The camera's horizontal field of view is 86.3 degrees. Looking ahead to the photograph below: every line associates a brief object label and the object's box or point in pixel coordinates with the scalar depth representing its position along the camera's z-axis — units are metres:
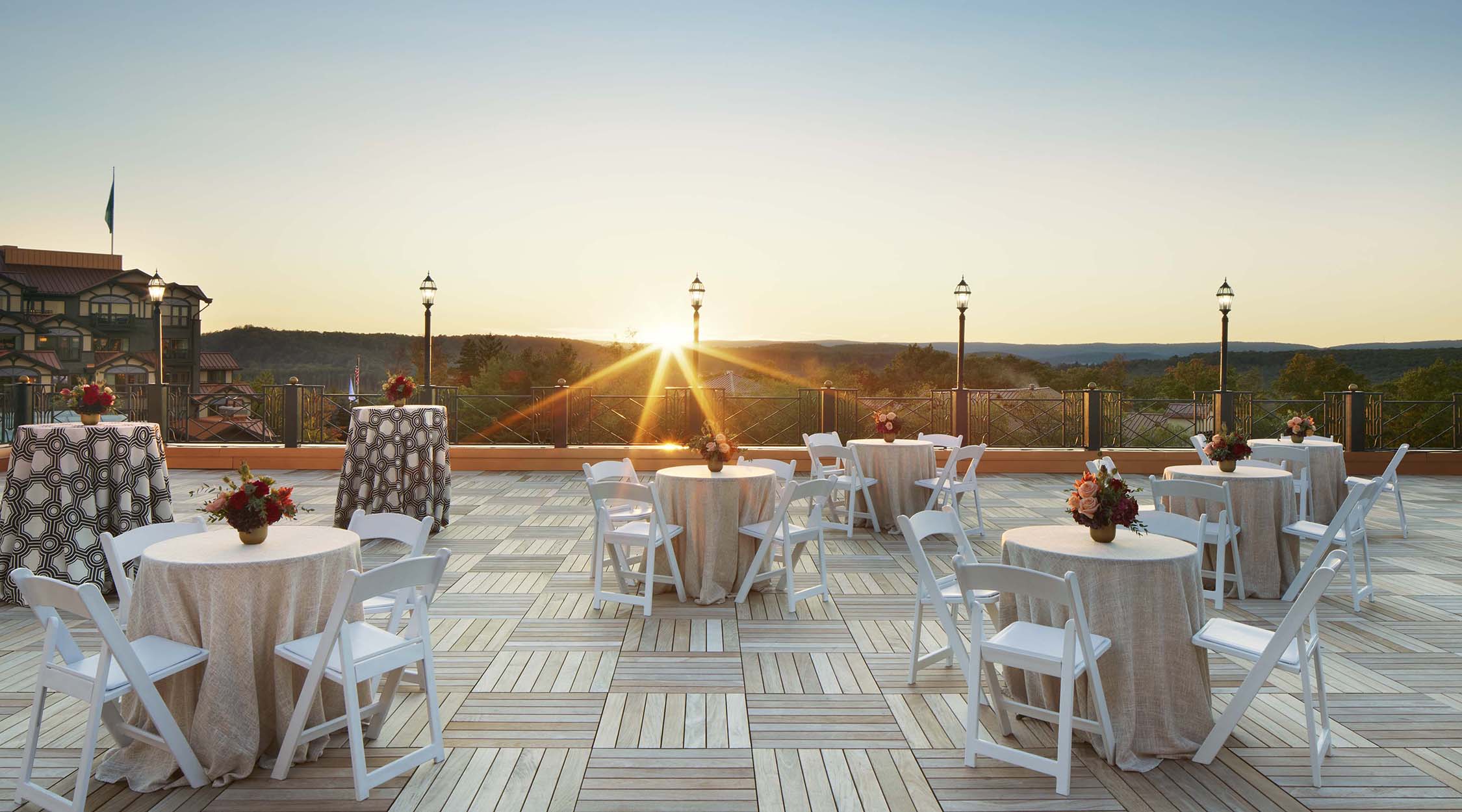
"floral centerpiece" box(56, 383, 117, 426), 5.29
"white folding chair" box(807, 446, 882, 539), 7.50
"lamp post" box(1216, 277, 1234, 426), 12.64
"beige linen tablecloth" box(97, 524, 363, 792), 2.70
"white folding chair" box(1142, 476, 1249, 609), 4.86
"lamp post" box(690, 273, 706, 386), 12.79
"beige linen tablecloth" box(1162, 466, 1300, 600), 5.31
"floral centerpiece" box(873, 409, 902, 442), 7.91
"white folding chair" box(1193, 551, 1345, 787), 2.61
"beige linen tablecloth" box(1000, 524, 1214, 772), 2.89
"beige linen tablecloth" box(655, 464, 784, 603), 5.12
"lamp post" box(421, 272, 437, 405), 13.55
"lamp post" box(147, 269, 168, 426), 12.63
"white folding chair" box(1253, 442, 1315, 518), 6.92
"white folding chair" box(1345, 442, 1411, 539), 5.89
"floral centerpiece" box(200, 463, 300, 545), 2.99
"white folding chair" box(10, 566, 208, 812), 2.38
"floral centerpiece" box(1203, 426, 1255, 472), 5.55
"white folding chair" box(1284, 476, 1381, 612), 4.76
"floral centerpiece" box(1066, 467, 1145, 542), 3.13
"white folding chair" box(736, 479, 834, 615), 4.79
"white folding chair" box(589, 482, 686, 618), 4.75
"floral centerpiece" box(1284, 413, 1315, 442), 7.29
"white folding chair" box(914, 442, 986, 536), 7.12
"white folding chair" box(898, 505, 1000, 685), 3.08
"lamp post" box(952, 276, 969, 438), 12.62
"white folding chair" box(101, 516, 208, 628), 3.10
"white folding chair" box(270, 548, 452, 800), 2.51
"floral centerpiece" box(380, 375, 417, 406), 7.68
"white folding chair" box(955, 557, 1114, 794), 2.55
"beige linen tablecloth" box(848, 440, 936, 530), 7.67
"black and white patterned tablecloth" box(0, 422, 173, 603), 5.04
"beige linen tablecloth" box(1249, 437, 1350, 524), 7.07
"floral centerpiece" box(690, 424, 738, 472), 5.42
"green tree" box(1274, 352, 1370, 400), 25.62
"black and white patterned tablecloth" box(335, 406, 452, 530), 7.39
